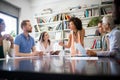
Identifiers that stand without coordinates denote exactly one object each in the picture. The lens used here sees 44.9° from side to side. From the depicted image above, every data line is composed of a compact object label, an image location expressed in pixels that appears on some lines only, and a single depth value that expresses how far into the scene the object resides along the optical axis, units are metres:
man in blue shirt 2.24
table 0.37
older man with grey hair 1.59
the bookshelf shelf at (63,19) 3.89
